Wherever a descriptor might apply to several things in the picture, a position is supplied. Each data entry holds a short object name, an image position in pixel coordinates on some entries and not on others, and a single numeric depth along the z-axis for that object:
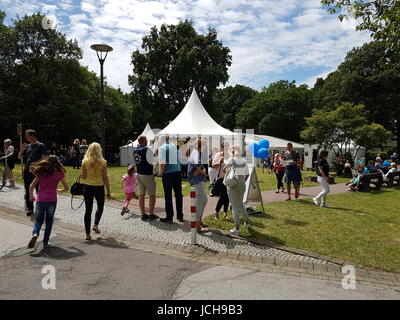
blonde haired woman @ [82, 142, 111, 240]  5.55
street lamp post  10.17
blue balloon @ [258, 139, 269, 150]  8.34
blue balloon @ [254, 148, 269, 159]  8.16
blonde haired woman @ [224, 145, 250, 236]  5.88
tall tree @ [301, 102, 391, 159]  21.84
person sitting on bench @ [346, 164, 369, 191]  13.27
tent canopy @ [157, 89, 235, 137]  16.58
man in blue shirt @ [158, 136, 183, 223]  6.49
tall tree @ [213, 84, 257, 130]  63.55
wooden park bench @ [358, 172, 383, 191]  13.31
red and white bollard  5.26
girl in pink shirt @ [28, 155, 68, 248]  5.03
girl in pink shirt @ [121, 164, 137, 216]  7.84
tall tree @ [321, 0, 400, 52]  7.11
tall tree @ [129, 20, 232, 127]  34.03
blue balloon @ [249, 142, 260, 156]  8.34
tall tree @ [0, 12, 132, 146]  27.58
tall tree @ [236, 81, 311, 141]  50.75
